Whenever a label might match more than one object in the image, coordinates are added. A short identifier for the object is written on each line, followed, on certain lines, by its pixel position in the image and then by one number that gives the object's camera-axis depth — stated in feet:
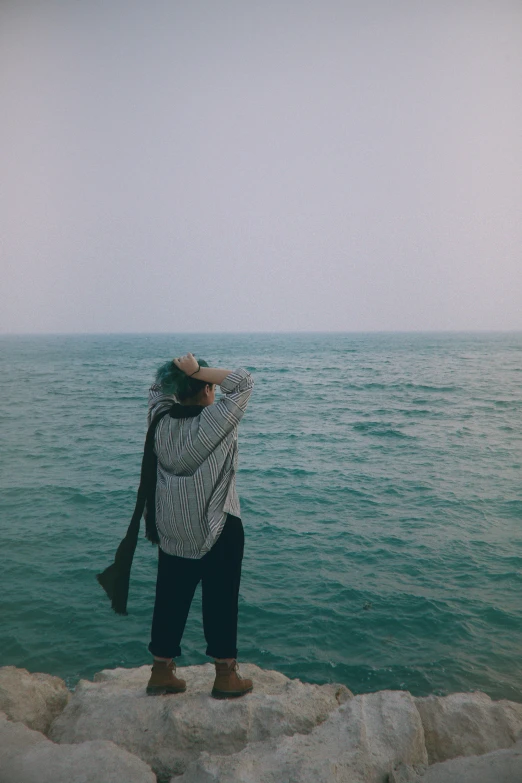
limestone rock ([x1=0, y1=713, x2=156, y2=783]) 7.32
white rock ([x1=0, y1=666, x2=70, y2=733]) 10.11
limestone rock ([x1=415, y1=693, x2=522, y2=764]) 9.71
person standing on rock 8.63
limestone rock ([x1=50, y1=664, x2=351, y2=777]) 8.91
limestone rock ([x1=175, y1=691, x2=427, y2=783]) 7.45
